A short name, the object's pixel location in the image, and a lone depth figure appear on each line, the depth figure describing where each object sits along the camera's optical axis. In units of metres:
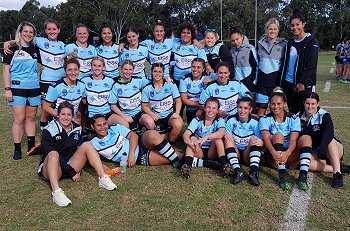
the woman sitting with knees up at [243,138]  4.19
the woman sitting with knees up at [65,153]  3.84
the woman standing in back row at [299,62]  4.76
